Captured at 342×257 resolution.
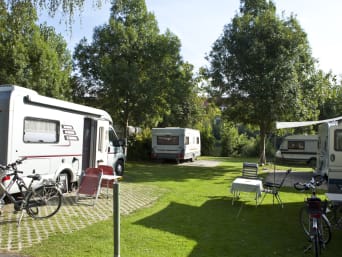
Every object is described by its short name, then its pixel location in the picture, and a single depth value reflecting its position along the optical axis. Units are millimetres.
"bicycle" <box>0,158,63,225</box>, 7062
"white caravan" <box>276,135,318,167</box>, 23078
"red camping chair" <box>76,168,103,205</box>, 8906
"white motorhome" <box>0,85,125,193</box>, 7930
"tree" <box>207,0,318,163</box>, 18922
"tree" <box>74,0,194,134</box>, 21078
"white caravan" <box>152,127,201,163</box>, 22438
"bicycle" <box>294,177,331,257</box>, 5270
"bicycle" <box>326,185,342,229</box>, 6900
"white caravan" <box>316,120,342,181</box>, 9281
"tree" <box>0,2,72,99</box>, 17094
